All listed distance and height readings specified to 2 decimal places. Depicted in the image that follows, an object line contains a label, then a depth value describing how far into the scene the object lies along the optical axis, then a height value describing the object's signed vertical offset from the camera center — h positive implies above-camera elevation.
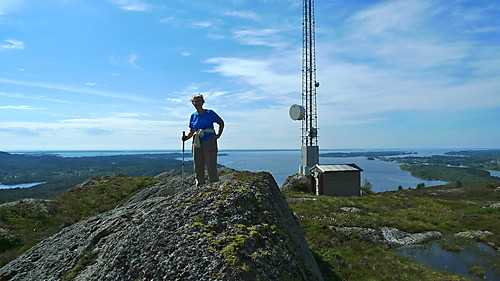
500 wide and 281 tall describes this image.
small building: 31.02 -4.18
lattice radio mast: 42.28 +4.58
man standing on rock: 7.49 +0.32
